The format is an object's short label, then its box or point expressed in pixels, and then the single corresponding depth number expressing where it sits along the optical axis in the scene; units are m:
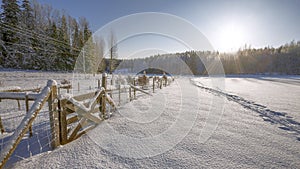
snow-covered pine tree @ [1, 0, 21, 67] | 21.39
